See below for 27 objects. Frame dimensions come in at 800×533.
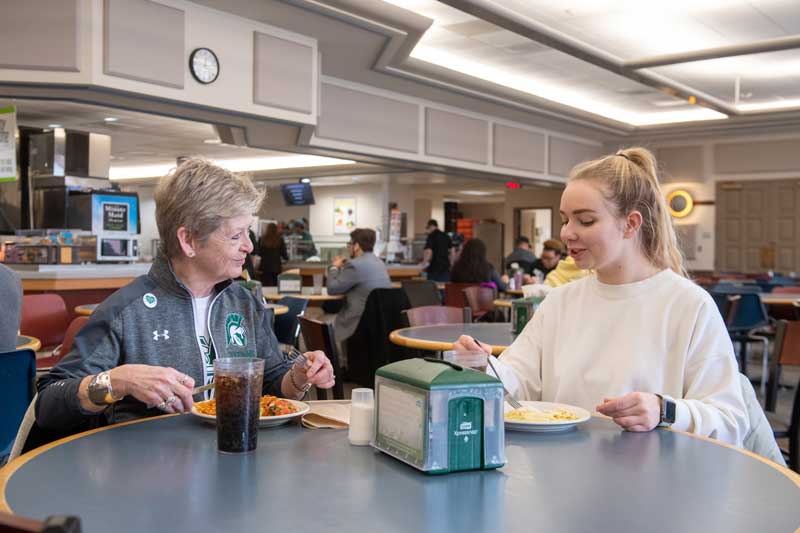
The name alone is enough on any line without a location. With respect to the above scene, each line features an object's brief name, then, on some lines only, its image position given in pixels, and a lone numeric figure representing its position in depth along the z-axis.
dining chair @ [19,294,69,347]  4.27
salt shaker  1.42
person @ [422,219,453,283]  10.12
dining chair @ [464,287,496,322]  6.42
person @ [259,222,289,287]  10.48
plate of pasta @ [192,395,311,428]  1.51
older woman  1.70
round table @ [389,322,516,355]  3.30
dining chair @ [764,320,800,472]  2.99
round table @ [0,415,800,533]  1.03
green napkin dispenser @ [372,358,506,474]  1.24
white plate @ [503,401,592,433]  1.51
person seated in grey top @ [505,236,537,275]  9.60
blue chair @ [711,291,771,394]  6.53
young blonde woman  1.77
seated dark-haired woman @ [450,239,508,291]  7.50
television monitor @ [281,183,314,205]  13.96
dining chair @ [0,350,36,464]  2.29
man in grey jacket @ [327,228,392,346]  6.32
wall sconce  11.21
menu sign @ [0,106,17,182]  5.23
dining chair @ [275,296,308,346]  3.98
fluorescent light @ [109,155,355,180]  13.65
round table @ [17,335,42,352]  3.10
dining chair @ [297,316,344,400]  2.84
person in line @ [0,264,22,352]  2.63
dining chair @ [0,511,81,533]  0.60
